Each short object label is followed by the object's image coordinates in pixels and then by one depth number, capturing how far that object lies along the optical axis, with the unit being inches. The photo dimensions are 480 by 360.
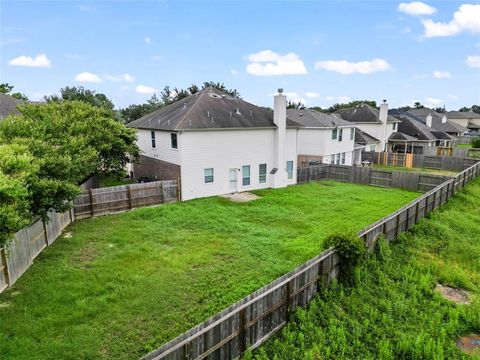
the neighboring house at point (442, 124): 2269.6
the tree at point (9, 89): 1980.8
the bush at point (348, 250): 380.2
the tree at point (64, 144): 350.9
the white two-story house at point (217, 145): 804.6
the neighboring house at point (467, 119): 3299.7
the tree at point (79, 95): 1796.3
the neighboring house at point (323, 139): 1233.4
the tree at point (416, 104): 4325.8
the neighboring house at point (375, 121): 1612.9
